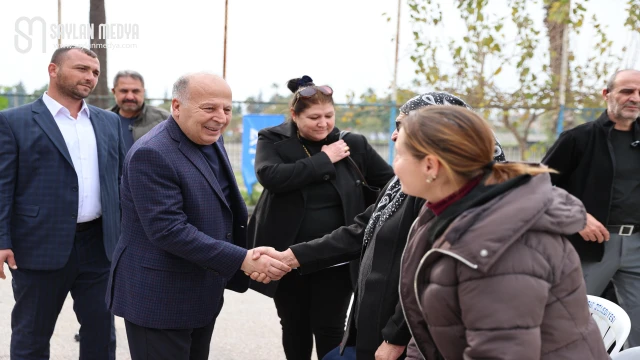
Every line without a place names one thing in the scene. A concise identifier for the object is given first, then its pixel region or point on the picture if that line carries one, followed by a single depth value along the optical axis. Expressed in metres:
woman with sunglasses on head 3.61
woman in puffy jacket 1.56
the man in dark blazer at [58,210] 3.53
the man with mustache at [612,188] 4.00
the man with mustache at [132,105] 5.74
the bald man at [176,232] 2.68
